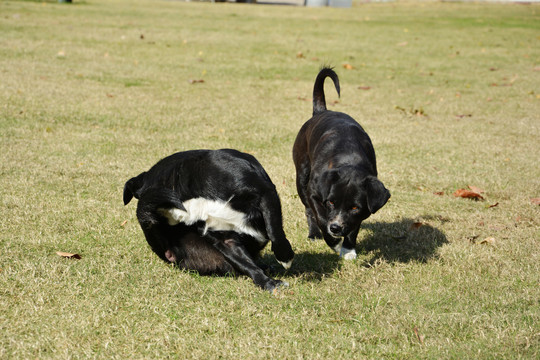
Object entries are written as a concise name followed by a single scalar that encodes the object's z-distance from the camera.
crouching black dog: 8.22
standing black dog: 9.47
